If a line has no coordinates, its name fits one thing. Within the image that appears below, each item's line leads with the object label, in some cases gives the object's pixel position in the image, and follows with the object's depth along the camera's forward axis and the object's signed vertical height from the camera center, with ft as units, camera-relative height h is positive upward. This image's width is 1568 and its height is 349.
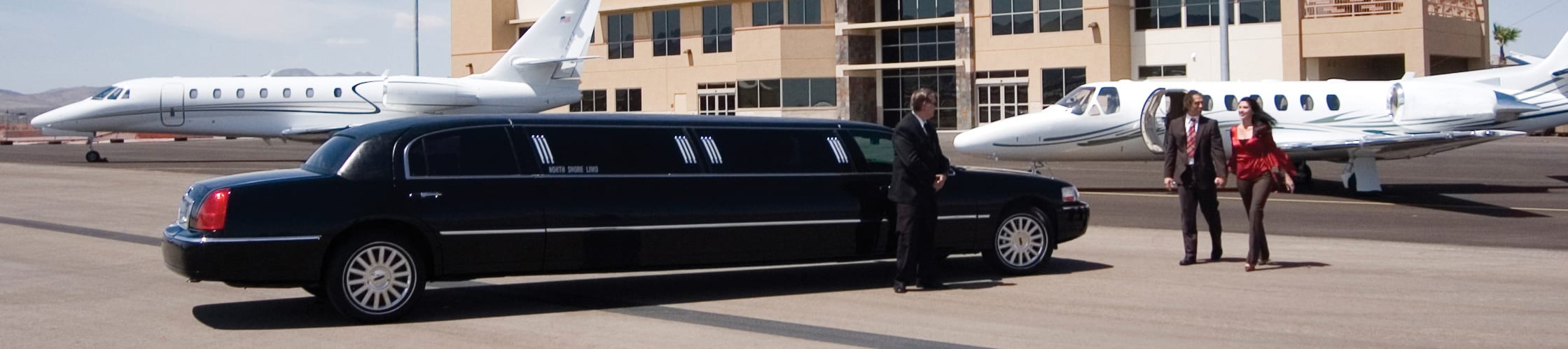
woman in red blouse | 38.22 +0.15
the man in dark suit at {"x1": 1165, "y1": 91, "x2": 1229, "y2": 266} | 39.34 +0.18
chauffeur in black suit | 33.45 -0.10
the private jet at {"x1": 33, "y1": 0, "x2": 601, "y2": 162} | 125.39 +7.79
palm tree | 416.26 +36.95
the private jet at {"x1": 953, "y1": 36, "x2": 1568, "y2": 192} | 72.02 +2.64
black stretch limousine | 28.99 -0.48
